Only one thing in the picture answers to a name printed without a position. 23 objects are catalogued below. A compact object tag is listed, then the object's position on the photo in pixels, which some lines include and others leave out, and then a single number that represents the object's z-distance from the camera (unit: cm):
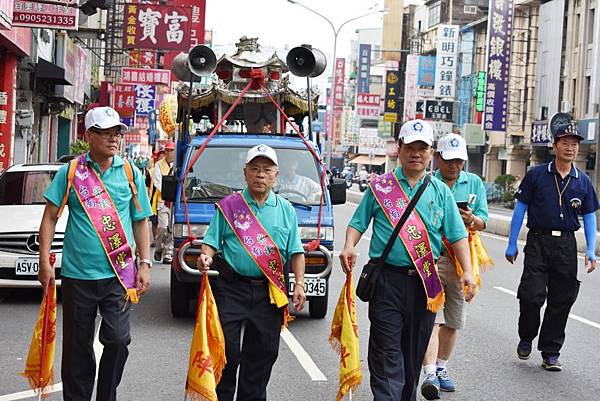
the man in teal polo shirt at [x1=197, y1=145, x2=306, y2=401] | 575
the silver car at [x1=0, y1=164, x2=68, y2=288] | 1065
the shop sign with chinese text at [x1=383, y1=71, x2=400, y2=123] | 6569
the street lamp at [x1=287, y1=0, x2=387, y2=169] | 5028
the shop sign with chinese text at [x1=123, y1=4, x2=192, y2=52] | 2461
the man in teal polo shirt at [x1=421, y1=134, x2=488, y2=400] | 697
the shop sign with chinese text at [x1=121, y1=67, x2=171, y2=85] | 3184
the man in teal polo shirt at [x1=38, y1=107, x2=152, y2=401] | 575
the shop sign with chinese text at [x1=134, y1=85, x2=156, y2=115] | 3678
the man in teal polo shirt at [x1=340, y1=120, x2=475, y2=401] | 591
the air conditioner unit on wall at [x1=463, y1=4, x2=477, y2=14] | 7400
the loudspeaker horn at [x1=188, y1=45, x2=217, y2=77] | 1079
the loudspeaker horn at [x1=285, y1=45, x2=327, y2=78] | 1129
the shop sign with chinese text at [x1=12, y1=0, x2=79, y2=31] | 1528
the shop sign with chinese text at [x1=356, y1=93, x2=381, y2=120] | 7112
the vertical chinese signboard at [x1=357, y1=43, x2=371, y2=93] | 7806
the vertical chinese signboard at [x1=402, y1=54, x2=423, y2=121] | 6309
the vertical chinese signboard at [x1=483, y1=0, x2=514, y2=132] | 4566
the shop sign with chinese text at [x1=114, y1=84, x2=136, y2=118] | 3416
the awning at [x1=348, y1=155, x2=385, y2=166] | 9481
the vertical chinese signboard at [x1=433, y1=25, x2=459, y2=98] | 5797
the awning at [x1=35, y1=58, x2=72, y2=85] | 2394
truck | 960
